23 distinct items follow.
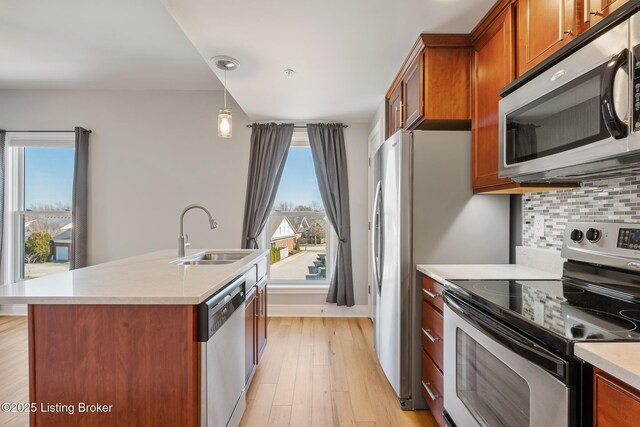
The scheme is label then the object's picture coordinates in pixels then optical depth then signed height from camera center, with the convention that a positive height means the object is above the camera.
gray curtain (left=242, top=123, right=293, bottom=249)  3.90 +0.50
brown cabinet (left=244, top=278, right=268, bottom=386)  2.15 -0.80
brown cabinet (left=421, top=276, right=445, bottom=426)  1.76 -0.74
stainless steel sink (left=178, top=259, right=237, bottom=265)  2.39 -0.35
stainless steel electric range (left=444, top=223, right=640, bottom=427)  0.87 -0.36
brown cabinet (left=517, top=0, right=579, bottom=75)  1.33 +0.81
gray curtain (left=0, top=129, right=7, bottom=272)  3.87 +0.48
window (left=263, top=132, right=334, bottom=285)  4.14 -0.17
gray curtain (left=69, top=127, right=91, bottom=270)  3.82 +0.11
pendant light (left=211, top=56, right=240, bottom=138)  2.34 +0.71
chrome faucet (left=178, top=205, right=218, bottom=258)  2.41 -0.20
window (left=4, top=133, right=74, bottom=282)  3.99 +0.09
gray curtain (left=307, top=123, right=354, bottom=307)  3.93 +0.33
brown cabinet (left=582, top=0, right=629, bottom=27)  1.13 +0.72
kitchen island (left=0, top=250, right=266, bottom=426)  1.29 -0.56
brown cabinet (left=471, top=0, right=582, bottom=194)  1.43 +0.79
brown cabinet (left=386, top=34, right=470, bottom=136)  2.16 +0.90
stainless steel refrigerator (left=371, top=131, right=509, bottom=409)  2.08 -0.05
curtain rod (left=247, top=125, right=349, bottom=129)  4.00 +1.06
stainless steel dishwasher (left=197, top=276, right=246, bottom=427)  1.35 -0.66
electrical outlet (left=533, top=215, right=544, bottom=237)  1.90 -0.06
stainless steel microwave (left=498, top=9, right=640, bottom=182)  0.97 +0.35
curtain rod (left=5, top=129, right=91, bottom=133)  3.94 +1.00
